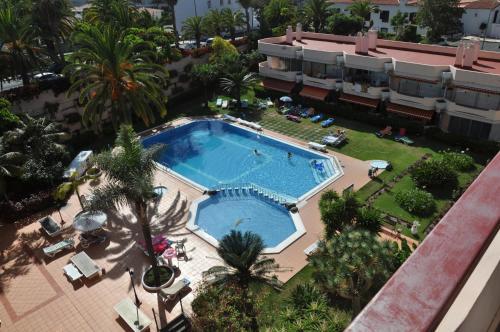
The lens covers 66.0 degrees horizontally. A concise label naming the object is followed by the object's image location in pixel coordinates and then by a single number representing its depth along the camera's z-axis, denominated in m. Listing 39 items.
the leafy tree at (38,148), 27.99
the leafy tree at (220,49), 48.16
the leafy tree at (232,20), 59.81
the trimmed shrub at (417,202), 26.08
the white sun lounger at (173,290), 20.11
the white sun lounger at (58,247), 23.47
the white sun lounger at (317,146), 34.94
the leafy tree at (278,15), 62.78
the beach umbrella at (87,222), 23.87
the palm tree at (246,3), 62.31
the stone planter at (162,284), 20.78
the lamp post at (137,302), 20.14
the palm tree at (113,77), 29.19
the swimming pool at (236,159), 31.95
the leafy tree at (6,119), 29.12
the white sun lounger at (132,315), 18.36
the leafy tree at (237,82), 43.50
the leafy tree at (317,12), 62.66
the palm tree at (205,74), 44.28
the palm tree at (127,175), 16.95
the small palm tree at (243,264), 16.77
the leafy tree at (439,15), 62.19
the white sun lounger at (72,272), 21.62
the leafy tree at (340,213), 23.16
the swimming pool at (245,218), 25.09
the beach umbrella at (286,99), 43.69
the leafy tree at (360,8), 66.31
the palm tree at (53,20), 40.03
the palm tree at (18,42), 33.97
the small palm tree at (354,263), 15.95
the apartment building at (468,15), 69.50
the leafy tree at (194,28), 56.44
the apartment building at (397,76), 33.69
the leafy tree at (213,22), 58.44
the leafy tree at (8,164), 24.77
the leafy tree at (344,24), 63.72
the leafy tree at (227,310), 17.03
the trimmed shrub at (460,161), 30.75
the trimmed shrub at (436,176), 28.45
